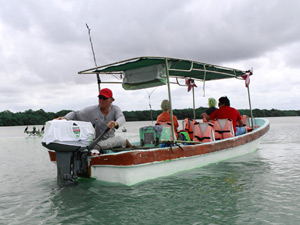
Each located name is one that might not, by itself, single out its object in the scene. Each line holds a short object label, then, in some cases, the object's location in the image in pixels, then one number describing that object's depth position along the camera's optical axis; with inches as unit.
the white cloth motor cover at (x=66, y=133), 195.5
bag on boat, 266.5
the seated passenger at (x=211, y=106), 373.4
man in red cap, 232.5
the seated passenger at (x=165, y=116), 317.1
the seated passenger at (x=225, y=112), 341.4
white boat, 209.8
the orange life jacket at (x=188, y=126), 356.4
